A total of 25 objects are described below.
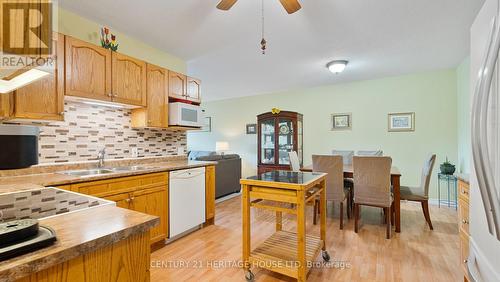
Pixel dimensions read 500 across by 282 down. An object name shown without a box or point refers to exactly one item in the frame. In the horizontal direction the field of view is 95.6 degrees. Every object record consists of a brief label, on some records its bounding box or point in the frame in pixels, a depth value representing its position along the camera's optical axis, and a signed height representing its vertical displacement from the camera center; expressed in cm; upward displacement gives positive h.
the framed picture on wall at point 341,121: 468 +45
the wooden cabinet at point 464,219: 139 -51
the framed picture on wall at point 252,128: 598 +40
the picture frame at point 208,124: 676 +58
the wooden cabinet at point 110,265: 59 -35
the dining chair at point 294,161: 364 -31
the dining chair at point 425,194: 273 -64
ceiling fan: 175 +109
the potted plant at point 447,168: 351 -41
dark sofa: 418 -59
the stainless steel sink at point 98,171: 207 -26
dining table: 270 -63
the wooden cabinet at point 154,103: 265 +49
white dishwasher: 247 -65
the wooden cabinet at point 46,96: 170 +38
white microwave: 285 +37
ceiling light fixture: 341 +118
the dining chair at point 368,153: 366 -18
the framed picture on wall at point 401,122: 411 +38
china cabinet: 481 +10
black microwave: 63 +0
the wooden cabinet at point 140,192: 184 -44
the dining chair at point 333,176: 283 -42
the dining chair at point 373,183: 257 -48
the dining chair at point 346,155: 386 -22
